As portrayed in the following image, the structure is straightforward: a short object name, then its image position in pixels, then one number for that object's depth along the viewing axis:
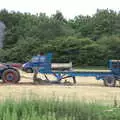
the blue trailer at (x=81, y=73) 29.41
